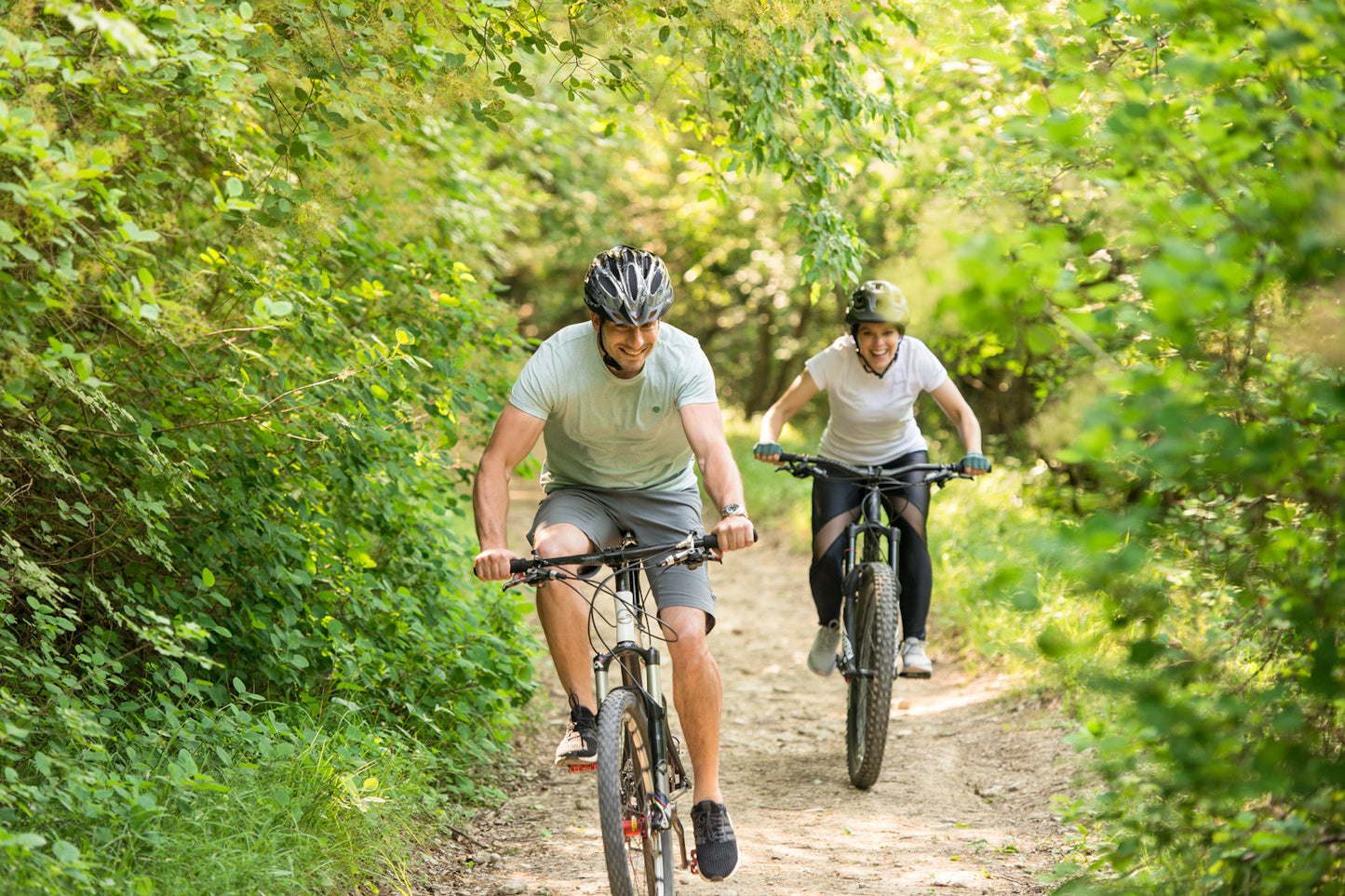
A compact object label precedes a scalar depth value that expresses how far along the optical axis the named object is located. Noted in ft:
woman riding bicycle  34.47
